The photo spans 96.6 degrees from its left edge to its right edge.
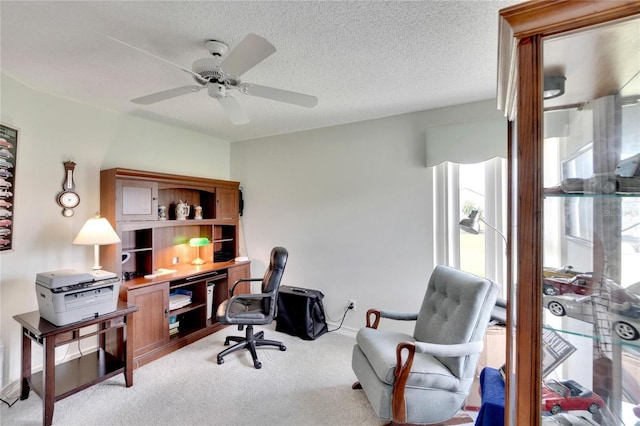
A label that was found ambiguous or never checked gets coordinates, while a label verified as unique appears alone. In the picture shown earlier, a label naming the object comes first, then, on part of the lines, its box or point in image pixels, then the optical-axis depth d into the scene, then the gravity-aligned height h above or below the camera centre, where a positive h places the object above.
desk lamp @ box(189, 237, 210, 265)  3.38 -0.33
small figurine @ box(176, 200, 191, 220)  3.28 +0.06
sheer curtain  2.51 +0.22
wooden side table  1.83 -1.12
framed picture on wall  2.04 +0.25
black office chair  2.55 -0.92
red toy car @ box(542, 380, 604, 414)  0.88 -0.60
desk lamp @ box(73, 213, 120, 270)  2.33 -0.16
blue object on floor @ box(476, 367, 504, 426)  1.28 -0.89
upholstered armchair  1.69 -0.94
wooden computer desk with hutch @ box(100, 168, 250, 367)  2.62 -0.42
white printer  1.93 -0.57
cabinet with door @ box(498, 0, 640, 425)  0.79 +0.02
